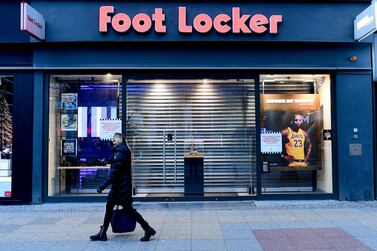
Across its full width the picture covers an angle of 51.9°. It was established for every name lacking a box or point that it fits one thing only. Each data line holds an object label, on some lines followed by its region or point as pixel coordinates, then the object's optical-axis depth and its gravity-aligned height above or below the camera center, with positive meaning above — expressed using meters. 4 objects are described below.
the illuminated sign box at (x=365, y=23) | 9.17 +2.87
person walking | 6.88 -0.89
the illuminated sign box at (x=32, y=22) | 8.94 +2.87
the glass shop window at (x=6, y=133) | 10.23 +0.20
